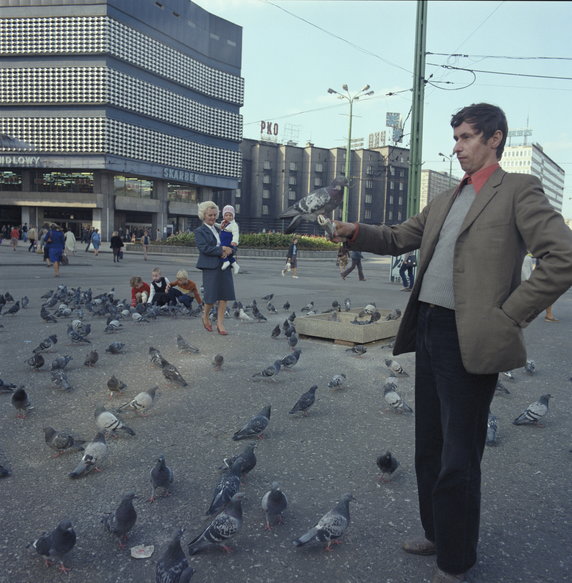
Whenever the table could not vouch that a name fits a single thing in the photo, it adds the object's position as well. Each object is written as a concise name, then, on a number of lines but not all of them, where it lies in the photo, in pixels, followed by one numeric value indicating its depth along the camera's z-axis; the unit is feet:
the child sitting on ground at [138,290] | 39.93
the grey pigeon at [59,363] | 20.95
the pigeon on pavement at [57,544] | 8.91
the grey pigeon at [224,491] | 10.55
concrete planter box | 27.78
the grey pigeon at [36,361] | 21.66
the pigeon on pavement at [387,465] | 12.31
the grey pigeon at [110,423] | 14.64
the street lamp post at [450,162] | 177.84
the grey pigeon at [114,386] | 18.30
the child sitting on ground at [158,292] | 38.68
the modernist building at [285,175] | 289.12
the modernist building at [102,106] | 178.09
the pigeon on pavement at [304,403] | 16.94
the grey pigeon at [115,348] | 24.70
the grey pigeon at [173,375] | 19.54
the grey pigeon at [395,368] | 22.49
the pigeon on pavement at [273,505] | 10.30
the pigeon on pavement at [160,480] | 11.38
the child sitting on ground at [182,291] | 39.19
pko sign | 319.39
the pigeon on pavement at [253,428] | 14.55
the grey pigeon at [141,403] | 16.53
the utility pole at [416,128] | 57.31
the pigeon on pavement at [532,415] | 16.46
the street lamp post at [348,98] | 111.98
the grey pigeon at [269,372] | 20.90
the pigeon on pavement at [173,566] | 8.18
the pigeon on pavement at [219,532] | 9.33
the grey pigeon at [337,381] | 19.94
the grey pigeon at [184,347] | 25.20
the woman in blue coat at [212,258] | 27.35
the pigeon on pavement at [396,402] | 17.37
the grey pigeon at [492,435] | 14.74
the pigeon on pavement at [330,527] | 9.52
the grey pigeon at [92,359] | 22.22
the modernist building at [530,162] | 456.86
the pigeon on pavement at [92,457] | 12.38
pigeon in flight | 14.83
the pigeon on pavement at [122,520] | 9.62
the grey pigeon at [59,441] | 13.50
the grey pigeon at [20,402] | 16.28
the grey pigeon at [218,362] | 22.29
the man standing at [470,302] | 7.60
